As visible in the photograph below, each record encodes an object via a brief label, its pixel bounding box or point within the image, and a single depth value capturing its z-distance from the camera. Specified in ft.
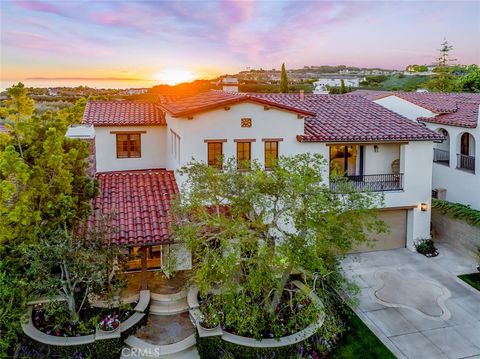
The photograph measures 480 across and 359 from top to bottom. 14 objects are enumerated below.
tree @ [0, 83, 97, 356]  41.60
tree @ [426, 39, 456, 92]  213.05
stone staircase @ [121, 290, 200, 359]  46.11
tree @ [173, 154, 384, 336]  40.40
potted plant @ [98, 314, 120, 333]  46.44
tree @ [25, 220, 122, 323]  43.57
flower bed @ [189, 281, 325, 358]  44.21
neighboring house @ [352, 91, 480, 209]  74.79
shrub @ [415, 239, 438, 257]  69.72
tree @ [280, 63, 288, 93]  153.36
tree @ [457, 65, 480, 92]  175.52
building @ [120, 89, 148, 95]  158.14
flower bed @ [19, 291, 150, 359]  44.04
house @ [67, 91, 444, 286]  59.47
